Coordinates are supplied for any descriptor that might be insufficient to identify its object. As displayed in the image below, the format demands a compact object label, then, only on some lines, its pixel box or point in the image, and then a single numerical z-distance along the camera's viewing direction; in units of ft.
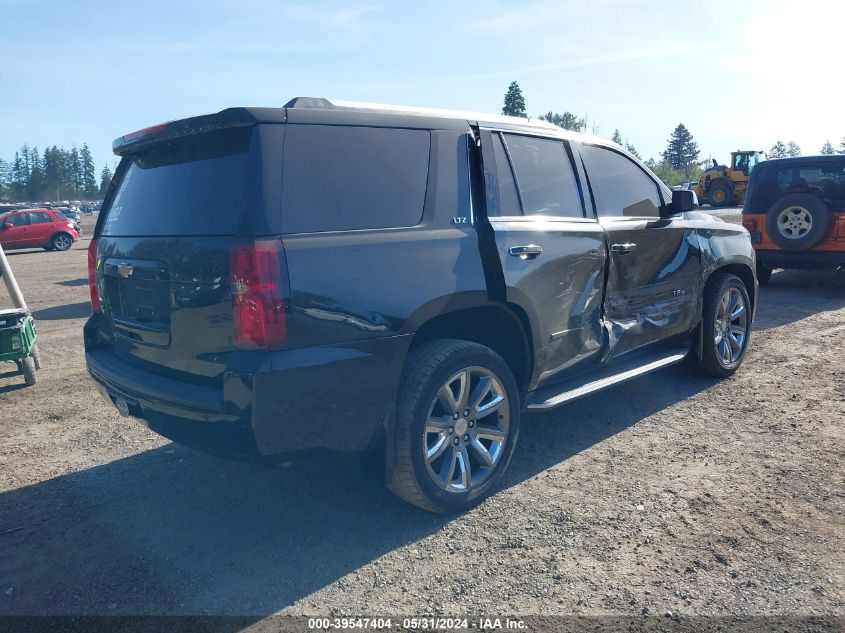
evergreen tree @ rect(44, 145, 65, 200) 465.88
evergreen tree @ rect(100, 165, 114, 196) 483.92
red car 78.18
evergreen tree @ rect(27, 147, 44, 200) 462.60
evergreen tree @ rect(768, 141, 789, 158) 444.35
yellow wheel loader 100.17
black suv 8.92
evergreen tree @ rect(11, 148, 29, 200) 469.57
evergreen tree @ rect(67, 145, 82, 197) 492.54
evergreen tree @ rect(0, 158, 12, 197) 524.85
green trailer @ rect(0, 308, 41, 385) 18.34
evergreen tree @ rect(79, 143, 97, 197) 548.97
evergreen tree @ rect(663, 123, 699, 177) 370.12
